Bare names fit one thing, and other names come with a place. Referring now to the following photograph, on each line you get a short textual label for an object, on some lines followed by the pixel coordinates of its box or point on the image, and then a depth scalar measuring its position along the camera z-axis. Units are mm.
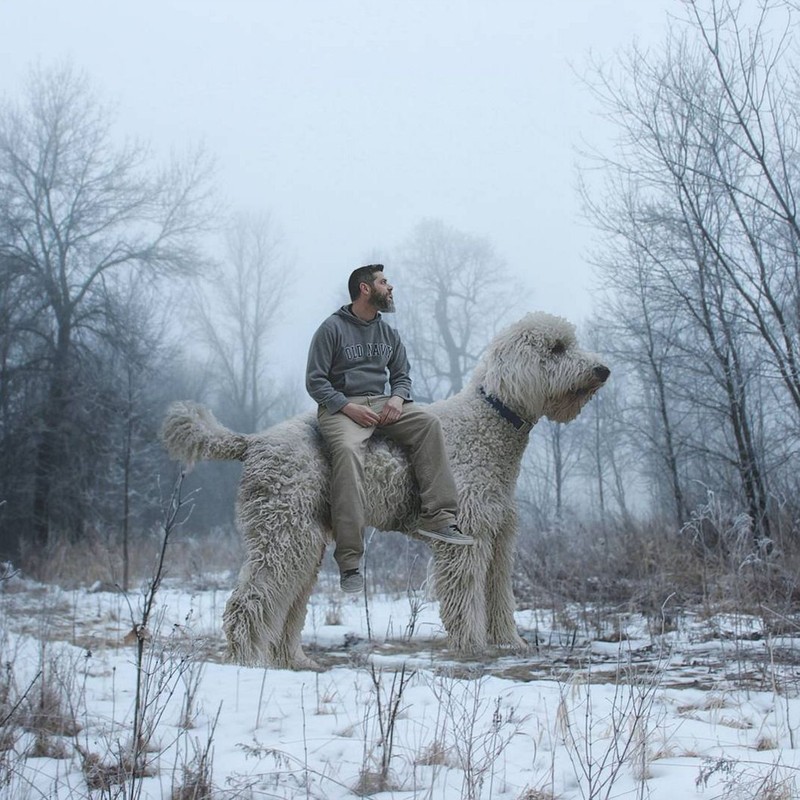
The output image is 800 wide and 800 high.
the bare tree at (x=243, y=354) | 33094
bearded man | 4930
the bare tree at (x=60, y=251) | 18000
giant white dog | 5020
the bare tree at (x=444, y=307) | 24391
